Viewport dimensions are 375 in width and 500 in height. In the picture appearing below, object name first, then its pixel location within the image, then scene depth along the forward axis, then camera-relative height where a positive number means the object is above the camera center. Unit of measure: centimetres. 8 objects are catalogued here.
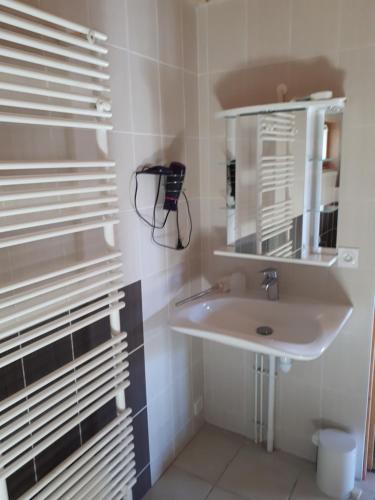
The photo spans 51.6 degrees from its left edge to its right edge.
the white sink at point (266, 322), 148 -68
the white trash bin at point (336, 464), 181 -139
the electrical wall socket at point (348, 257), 177 -43
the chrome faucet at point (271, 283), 189 -57
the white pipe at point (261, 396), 212 -127
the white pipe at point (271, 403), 204 -125
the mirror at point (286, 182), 174 -8
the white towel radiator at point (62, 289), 107 -38
